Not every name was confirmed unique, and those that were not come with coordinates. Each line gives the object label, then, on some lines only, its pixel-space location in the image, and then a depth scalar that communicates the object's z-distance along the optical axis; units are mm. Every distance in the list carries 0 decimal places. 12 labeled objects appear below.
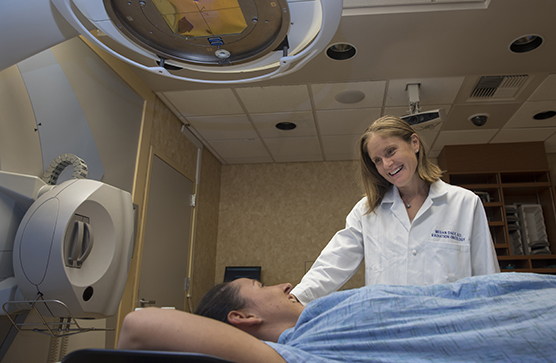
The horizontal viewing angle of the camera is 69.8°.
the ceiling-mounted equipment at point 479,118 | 3535
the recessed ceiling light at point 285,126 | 3707
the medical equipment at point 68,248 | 1333
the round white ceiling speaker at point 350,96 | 3168
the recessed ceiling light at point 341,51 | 2605
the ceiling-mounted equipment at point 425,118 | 2758
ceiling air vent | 2982
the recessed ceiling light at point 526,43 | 2523
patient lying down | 726
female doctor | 1517
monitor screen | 4336
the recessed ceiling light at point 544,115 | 3524
